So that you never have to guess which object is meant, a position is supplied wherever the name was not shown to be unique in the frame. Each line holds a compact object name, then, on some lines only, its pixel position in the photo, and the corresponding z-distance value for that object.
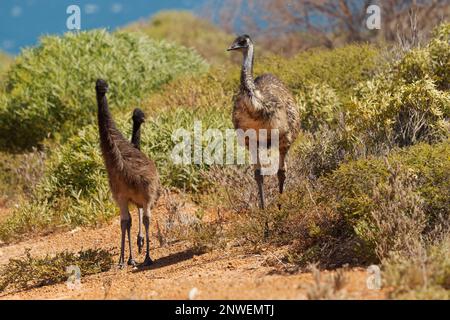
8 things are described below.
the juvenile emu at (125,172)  8.30
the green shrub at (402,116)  9.48
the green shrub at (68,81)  14.22
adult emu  8.88
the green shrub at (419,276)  5.52
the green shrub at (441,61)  10.55
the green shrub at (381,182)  7.14
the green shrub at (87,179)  10.84
